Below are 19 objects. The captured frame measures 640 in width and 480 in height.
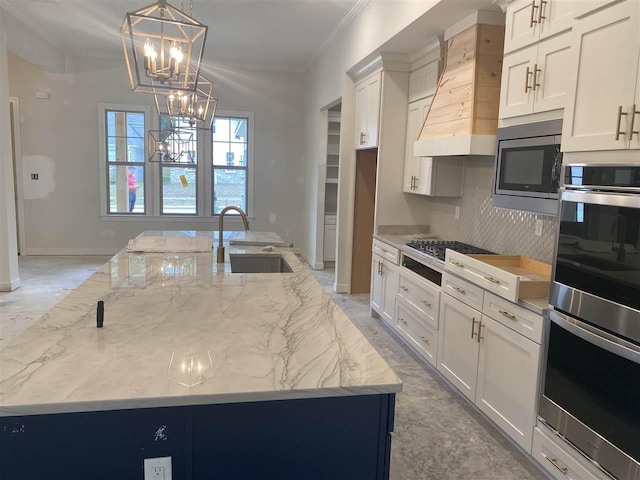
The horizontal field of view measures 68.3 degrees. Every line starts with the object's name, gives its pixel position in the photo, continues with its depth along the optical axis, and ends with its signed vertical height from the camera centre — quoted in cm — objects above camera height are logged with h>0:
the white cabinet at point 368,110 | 478 +82
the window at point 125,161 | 753 +31
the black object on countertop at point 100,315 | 167 -48
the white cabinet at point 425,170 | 399 +17
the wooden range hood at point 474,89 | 309 +69
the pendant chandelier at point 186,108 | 317 +51
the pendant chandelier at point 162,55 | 190 +54
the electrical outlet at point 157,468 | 127 -77
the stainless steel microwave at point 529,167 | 248 +15
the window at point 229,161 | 782 +37
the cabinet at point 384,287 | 422 -92
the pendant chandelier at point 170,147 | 514 +45
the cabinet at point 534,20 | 232 +91
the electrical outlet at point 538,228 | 298 -22
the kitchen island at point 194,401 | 121 -56
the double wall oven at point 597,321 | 174 -50
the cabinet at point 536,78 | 237 +62
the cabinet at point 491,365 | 235 -98
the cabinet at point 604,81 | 178 +46
